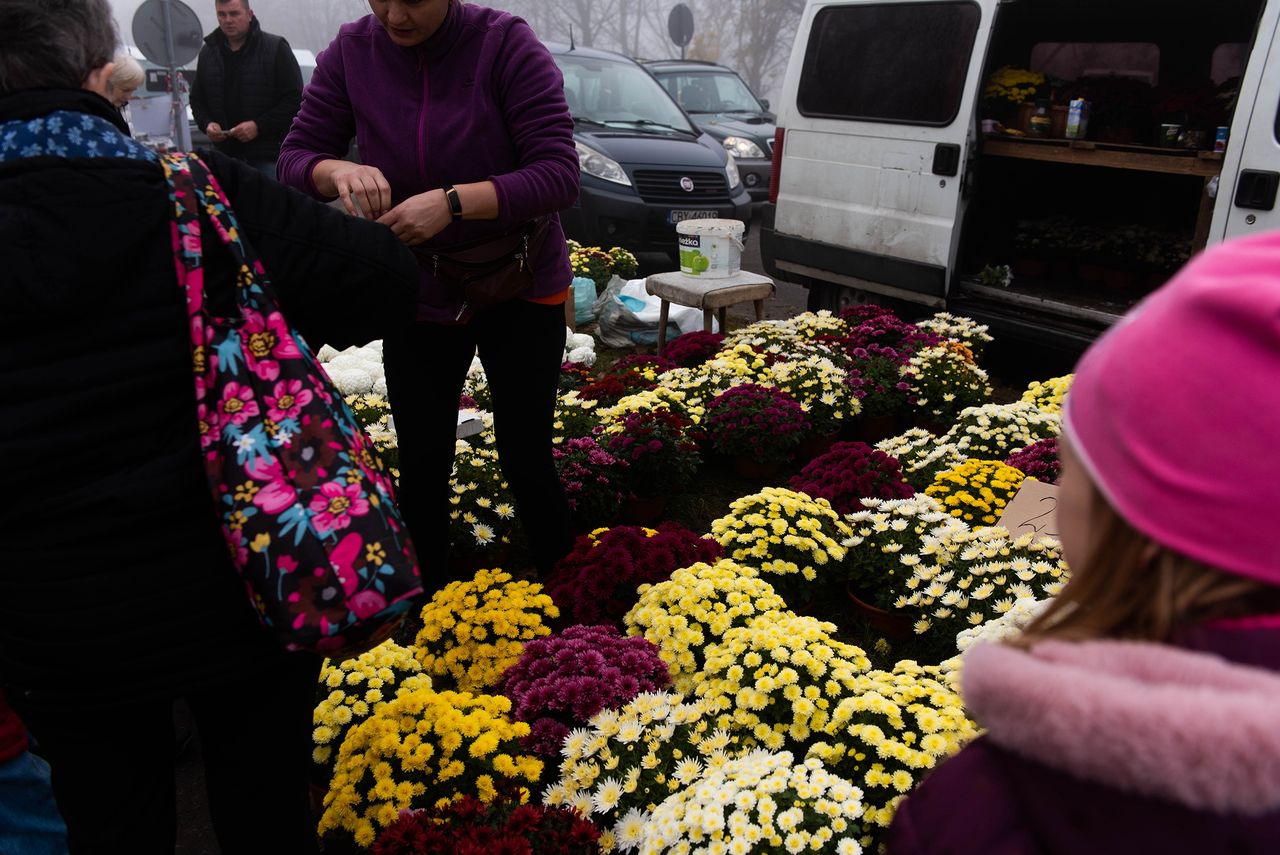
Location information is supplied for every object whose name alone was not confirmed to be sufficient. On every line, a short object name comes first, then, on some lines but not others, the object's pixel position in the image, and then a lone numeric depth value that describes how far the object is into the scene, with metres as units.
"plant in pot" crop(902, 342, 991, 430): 4.90
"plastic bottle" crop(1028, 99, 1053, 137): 6.41
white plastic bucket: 6.00
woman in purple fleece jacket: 2.26
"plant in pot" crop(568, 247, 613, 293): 7.58
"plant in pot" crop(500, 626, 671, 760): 2.31
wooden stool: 5.81
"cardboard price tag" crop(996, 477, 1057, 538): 3.18
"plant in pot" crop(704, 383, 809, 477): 4.39
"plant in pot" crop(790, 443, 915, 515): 3.66
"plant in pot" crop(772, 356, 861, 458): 4.67
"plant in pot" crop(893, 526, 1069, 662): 2.74
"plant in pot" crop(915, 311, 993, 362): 5.36
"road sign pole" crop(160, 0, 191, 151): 8.91
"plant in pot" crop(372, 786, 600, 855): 1.86
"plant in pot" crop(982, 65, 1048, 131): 6.67
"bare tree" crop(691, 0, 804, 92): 37.22
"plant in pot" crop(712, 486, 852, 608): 3.13
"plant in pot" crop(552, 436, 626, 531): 3.78
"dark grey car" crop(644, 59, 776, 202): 12.58
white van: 5.33
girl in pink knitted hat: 0.75
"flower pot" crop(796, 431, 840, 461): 4.71
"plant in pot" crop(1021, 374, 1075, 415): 4.39
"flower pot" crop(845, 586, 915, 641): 3.14
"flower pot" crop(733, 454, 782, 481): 4.45
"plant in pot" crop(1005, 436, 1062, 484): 3.68
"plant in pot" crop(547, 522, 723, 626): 2.85
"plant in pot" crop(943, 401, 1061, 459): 4.06
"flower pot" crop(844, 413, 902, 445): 5.00
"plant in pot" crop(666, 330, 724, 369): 5.69
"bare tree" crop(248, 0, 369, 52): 65.44
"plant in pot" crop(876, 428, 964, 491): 4.00
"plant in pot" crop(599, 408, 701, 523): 3.99
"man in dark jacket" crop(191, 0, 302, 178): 6.60
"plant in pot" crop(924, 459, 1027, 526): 3.52
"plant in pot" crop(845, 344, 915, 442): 4.91
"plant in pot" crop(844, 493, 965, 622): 3.13
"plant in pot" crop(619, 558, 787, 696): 2.54
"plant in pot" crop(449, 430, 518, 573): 3.51
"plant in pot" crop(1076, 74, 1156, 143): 6.59
